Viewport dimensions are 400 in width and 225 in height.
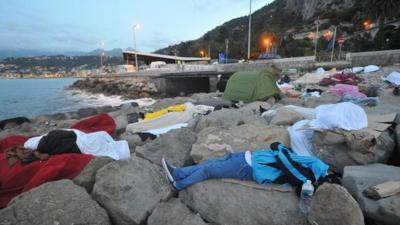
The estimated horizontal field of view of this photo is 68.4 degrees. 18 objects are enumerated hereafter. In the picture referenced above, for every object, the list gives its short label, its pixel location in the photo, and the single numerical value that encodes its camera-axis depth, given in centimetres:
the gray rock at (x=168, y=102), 1091
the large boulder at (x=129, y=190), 328
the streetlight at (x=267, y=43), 6141
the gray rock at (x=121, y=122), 741
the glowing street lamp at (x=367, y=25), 5633
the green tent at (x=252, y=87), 1062
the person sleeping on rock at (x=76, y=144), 484
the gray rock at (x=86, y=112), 1135
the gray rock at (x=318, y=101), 839
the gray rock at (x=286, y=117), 577
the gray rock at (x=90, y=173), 374
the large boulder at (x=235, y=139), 446
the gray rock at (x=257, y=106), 795
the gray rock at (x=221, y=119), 634
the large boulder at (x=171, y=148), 457
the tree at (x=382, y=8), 3481
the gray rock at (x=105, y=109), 1221
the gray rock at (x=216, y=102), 979
